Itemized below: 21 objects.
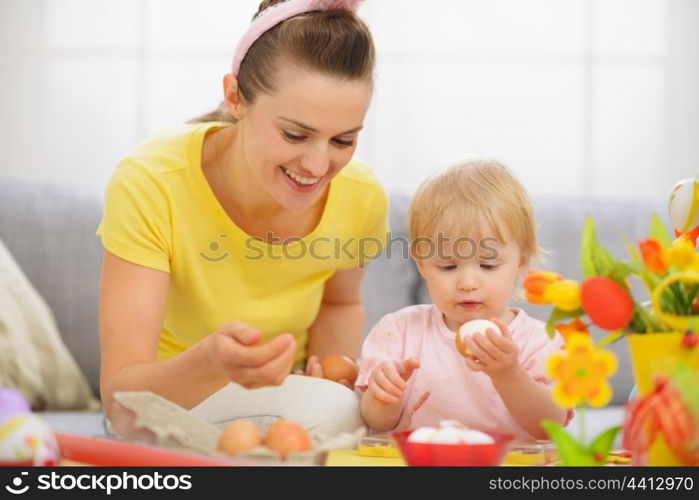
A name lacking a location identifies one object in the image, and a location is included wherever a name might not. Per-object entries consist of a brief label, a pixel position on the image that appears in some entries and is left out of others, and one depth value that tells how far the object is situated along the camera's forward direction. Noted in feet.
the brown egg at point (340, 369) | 9.81
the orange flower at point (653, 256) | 7.26
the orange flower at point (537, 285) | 7.35
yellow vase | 7.14
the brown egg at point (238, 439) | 7.49
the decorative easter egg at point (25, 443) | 7.24
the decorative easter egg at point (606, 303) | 7.20
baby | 9.01
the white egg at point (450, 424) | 7.49
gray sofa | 12.74
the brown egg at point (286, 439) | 7.48
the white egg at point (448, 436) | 7.31
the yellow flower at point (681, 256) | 7.21
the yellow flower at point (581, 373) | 7.07
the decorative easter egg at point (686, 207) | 8.13
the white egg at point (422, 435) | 7.33
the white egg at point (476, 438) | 7.32
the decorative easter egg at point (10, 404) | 7.33
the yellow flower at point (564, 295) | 7.28
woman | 8.99
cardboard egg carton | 7.46
